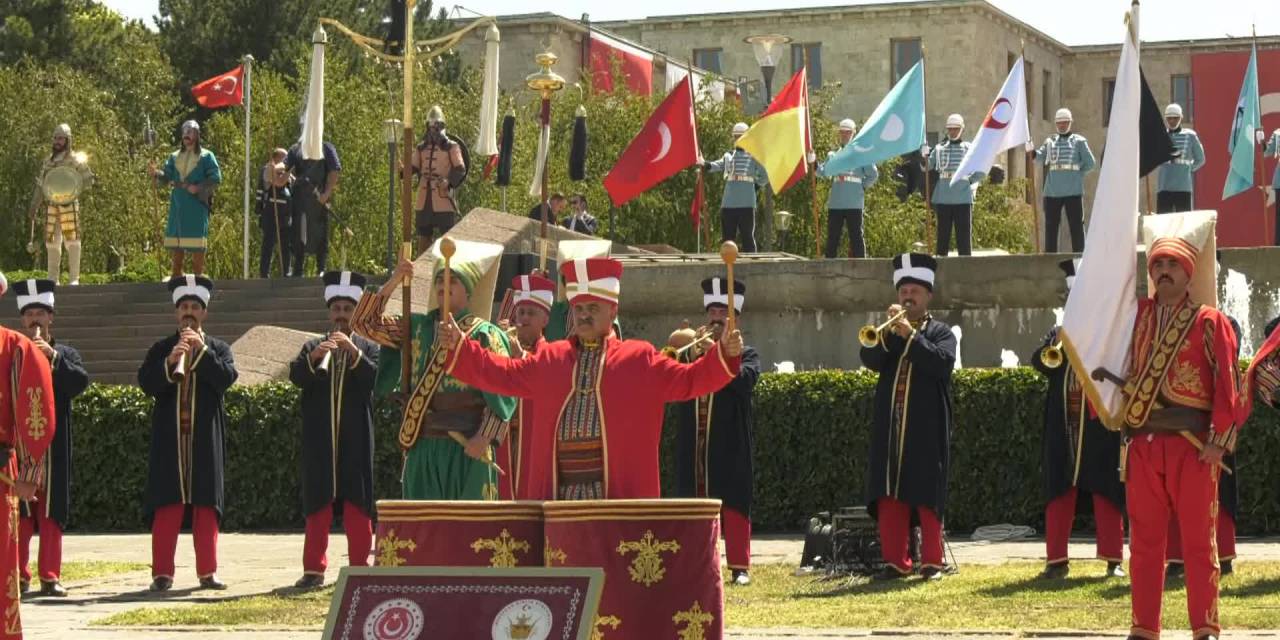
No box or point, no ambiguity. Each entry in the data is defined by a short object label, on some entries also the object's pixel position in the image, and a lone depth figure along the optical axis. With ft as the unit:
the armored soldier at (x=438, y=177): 85.15
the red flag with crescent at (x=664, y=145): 83.05
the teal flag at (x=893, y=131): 85.97
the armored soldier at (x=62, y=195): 94.99
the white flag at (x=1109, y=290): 35.01
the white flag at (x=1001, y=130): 83.51
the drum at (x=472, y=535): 29.71
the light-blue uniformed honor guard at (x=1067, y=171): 84.17
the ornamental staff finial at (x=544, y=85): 48.28
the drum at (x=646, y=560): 28.89
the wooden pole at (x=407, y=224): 36.27
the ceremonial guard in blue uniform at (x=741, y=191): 91.71
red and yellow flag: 85.35
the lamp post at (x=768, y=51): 96.95
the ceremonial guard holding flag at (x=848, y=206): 90.27
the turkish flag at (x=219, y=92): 114.83
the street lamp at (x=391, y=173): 66.41
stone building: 224.53
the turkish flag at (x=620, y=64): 181.48
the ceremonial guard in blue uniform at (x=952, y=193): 87.66
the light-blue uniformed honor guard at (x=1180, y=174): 85.92
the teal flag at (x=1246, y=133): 97.35
